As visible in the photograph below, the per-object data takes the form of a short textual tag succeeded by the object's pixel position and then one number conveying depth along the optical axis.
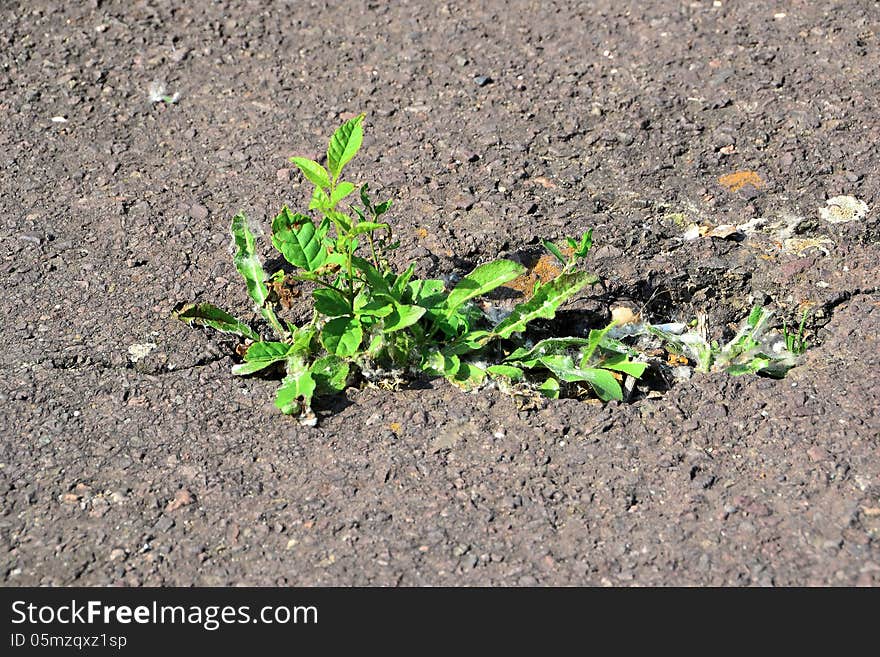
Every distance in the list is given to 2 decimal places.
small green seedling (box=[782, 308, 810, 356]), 2.60
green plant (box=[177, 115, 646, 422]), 2.43
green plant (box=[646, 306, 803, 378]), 2.58
